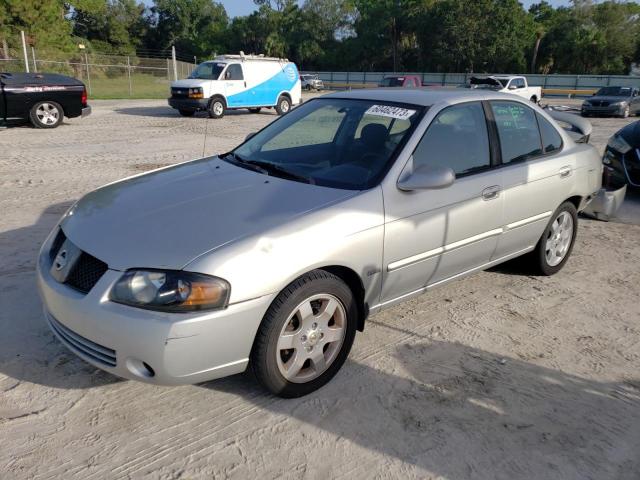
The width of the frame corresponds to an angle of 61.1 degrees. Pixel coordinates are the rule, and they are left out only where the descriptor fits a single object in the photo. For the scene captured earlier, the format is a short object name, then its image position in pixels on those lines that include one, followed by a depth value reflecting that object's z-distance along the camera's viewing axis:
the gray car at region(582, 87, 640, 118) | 21.62
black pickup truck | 12.94
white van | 17.67
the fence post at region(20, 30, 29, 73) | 23.23
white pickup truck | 23.62
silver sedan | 2.59
